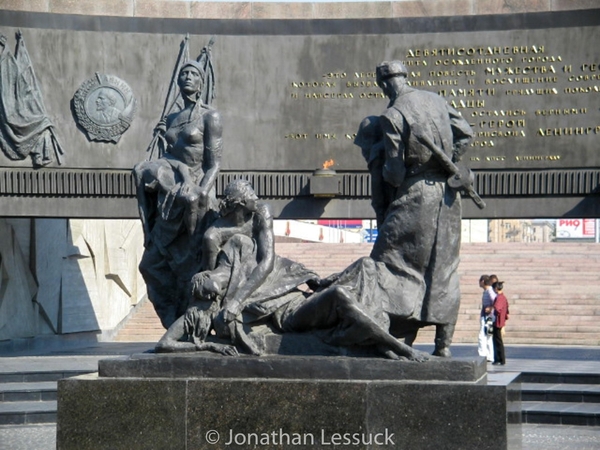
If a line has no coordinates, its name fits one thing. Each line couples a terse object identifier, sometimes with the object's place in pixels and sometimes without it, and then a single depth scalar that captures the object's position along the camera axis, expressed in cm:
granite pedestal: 1147
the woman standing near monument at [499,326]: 2264
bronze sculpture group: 1244
